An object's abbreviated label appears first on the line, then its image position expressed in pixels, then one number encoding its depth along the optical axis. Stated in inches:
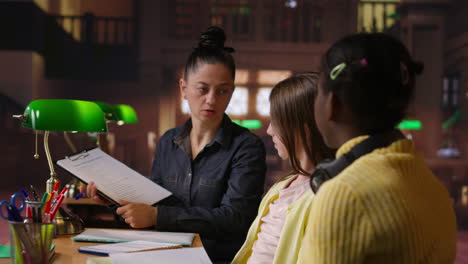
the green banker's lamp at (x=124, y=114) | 121.3
